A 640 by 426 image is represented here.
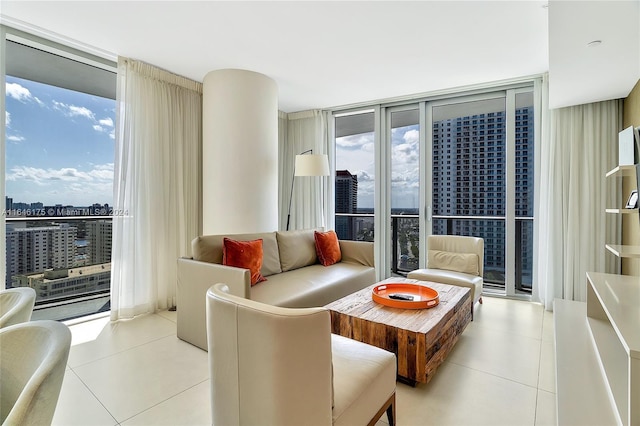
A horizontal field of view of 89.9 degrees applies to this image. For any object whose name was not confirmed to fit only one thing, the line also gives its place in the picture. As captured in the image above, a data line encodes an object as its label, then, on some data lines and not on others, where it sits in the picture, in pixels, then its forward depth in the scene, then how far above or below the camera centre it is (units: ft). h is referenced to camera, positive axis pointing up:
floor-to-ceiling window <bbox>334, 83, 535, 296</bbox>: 13.08 +1.73
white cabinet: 3.94 -2.08
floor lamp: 13.92 +2.11
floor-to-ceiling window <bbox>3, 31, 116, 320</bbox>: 9.68 +1.26
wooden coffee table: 6.24 -2.42
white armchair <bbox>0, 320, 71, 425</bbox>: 2.71 -1.23
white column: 11.87 +2.42
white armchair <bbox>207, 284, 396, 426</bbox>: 3.71 -1.94
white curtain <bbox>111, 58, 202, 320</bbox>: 10.70 +1.08
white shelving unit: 4.58 -2.80
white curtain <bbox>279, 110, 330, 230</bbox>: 16.92 +2.18
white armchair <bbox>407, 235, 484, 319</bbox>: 10.85 -1.86
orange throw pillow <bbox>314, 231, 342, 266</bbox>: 12.26 -1.37
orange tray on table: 7.51 -2.10
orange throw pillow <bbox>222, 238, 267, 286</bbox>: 8.96 -1.21
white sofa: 8.20 -1.98
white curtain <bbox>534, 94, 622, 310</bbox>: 11.08 +0.72
